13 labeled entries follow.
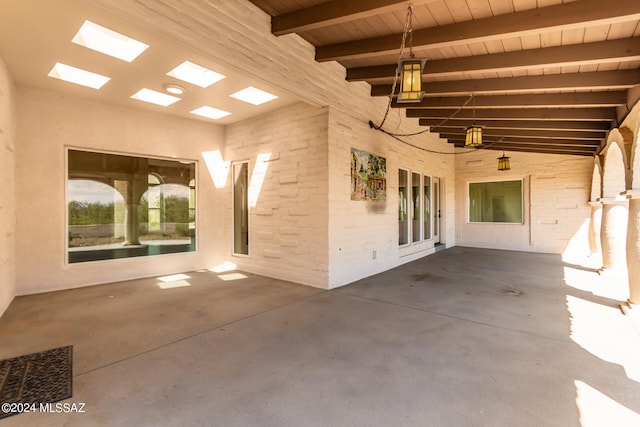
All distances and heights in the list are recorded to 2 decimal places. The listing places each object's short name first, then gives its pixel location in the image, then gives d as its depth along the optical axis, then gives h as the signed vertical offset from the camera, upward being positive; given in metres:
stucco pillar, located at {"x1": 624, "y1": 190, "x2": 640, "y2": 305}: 3.67 -0.47
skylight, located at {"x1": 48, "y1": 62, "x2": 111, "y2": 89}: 3.97 +2.01
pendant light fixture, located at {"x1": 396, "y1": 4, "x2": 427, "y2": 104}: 2.83 +1.32
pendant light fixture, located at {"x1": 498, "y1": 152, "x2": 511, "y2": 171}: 7.96 +1.34
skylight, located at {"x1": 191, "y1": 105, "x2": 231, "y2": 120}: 5.63 +2.04
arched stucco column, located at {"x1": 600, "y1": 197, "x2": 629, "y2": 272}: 5.25 -0.38
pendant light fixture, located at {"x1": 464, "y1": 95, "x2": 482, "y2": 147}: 4.78 +1.27
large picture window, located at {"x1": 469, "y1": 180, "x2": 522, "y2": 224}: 9.07 +0.35
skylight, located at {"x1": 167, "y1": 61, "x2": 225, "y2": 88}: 3.99 +2.01
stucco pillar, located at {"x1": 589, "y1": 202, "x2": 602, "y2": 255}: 7.09 -0.42
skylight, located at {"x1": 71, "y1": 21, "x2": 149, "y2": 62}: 3.22 +2.02
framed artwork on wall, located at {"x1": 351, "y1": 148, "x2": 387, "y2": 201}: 5.29 +0.72
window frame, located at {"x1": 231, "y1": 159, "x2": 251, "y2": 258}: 6.33 +0.22
